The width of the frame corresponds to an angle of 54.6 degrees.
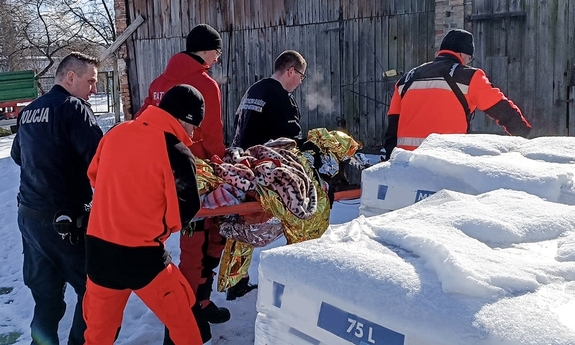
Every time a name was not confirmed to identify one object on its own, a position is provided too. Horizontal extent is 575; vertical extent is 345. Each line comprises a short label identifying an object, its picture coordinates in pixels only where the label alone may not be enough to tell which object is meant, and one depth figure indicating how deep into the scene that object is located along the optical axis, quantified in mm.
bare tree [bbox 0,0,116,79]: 24656
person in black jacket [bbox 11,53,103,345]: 3227
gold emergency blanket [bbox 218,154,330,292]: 3549
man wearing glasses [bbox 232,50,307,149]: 4273
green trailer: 20391
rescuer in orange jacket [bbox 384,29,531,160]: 4031
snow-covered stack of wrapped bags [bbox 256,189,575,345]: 1273
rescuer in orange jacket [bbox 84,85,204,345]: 2705
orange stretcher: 3348
